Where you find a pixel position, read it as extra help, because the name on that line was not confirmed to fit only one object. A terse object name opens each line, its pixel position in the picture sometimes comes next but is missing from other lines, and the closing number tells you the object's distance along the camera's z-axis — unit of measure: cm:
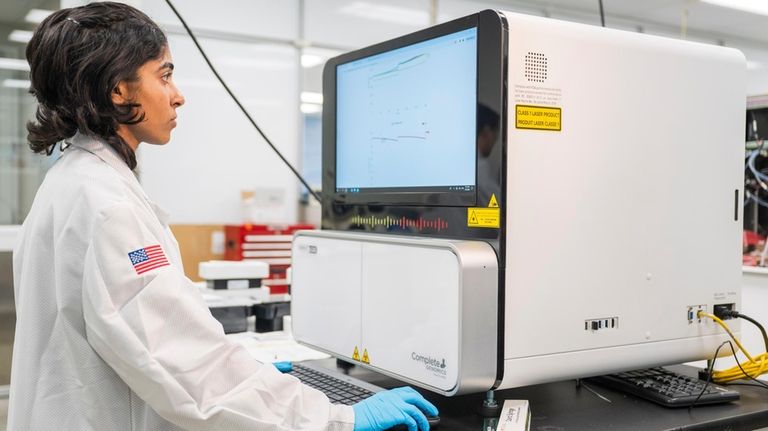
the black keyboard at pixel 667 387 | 104
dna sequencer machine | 97
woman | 77
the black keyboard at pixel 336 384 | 103
